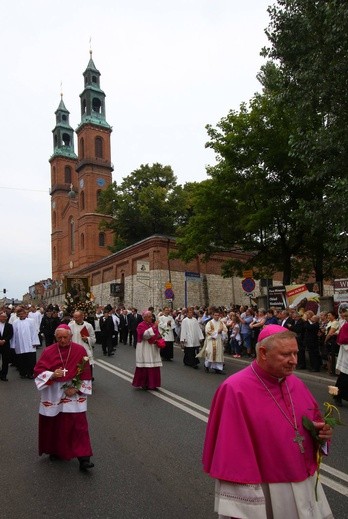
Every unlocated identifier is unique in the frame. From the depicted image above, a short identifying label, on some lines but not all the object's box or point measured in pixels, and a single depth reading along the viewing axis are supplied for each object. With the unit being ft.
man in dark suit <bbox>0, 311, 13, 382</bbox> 43.27
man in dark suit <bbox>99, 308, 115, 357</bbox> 61.82
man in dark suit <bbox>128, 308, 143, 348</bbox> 77.46
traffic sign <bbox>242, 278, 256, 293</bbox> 60.80
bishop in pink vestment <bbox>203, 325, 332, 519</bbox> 9.35
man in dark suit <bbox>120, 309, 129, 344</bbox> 81.97
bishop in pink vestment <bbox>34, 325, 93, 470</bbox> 19.24
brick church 133.90
